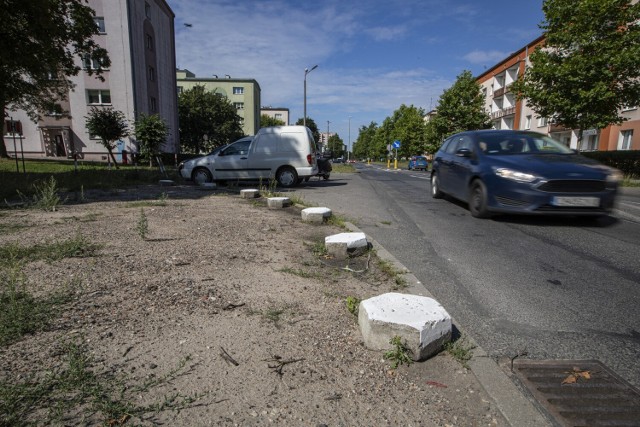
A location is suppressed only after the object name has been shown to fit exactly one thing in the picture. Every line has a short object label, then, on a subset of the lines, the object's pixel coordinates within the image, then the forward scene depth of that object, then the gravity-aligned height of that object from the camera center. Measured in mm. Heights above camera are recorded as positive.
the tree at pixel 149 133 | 16797 +975
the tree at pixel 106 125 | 20375 +1614
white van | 12789 -53
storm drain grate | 1768 -1221
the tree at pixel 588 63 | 16297 +4279
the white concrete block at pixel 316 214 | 6027 -942
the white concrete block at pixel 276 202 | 7430 -917
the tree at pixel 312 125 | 104188 +9107
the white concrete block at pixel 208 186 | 11480 -959
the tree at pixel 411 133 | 59750 +4118
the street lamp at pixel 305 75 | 29422 +6427
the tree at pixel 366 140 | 96338 +4866
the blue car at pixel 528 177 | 5645 -288
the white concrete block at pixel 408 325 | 2186 -1007
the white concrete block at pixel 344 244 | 4141 -976
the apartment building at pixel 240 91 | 72062 +12621
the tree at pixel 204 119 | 47841 +4741
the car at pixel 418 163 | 37750 -529
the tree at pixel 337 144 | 121788 +4469
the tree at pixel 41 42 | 13031 +4566
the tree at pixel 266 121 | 95344 +9130
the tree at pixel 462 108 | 39969 +5419
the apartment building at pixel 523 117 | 26266 +4870
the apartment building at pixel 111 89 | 29203 +5309
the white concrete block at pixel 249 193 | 8930 -899
